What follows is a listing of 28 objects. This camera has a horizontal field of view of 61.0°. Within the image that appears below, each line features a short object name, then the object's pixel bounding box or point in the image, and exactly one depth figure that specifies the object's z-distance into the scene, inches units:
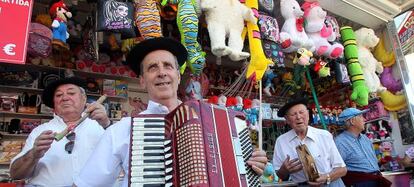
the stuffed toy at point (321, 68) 159.5
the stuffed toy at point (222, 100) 145.1
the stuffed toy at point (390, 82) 195.2
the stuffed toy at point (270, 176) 119.1
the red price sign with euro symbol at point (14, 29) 84.0
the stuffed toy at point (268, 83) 178.3
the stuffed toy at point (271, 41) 131.6
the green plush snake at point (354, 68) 163.9
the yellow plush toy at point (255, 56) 125.6
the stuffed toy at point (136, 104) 158.9
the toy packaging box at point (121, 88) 166.2
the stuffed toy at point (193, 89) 137.2
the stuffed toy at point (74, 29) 134.7
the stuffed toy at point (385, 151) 185.9
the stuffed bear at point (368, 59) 173.5
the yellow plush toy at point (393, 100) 190.9
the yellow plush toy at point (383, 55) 197.0
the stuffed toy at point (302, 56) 141.9
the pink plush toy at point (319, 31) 150.3
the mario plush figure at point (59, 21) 104.6
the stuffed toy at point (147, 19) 105.5
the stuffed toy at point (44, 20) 113.3
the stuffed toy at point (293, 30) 139.4
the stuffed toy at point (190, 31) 112.0
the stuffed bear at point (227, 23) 118.6
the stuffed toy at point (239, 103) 145.6
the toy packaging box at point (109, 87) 162.7
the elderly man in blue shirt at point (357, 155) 131.2
